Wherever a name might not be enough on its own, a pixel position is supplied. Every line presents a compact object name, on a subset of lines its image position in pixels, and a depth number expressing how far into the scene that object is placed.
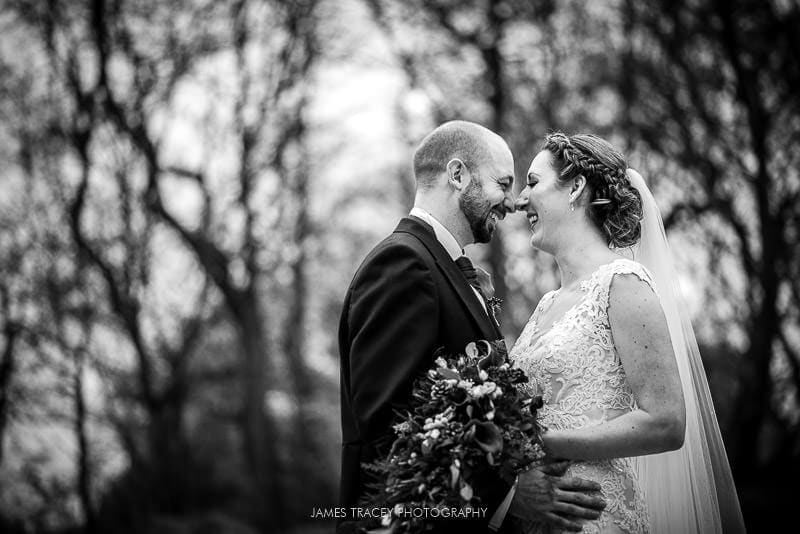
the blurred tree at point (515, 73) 11.27
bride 3.28
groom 3.24
